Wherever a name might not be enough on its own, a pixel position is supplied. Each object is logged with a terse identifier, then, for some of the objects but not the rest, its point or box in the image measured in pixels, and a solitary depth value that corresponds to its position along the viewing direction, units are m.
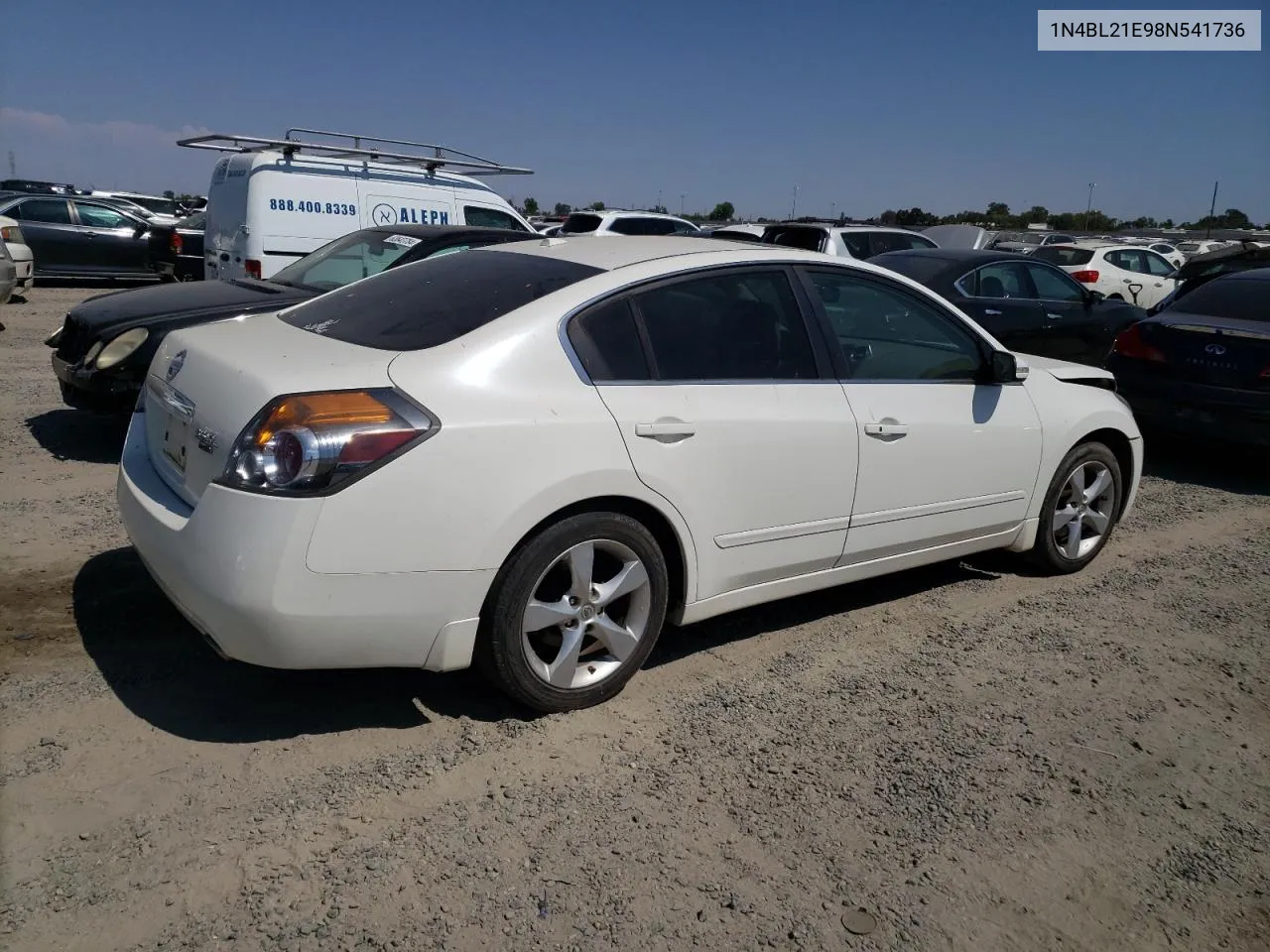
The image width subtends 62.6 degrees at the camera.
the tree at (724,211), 54.07
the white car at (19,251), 13.57
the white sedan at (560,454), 2.96
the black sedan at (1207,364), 7.29
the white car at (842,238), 13.18
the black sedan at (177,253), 15.10
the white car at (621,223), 16.91
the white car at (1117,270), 17.69
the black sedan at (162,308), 5.94
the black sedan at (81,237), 17.62
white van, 9.51
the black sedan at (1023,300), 9.11
